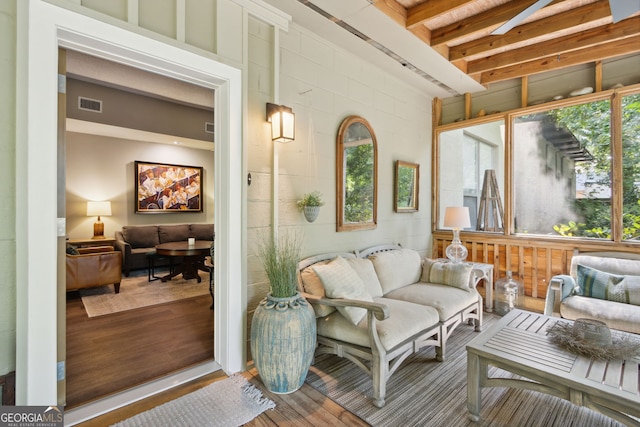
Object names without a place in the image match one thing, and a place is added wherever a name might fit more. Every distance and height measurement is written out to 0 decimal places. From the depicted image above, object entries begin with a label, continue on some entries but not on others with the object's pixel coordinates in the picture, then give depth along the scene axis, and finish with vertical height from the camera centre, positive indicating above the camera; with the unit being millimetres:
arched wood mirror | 3344 +442
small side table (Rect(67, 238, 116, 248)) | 5539 -496
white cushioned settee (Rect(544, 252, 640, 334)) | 2615 -739
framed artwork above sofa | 6496 +598
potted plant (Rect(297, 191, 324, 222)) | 2951 +82
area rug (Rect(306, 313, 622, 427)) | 1915 -1264
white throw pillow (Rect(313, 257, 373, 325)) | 2291 -565
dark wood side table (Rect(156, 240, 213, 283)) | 4926 -642
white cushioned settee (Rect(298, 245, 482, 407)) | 2148 -769
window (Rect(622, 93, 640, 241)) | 3295 +501
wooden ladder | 4312 +105
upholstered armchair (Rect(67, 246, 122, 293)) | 4180 -759
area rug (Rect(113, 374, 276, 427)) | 1873 -1248
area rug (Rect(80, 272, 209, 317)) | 3959 -1158
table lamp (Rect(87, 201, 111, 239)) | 5812 +57
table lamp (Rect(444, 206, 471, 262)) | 3793 -132
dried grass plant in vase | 2135 -823
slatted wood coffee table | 1521 -850
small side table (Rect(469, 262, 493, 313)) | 3520 -770
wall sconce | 2627 +791
